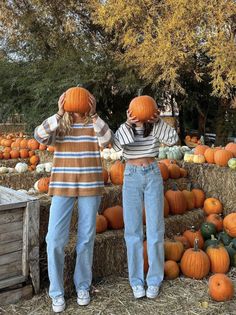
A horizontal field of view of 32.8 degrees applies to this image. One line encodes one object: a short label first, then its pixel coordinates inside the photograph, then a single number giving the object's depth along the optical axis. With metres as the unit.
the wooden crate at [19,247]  3.07
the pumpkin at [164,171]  4.81
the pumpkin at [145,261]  3.70
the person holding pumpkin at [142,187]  3.15
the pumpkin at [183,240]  4.07
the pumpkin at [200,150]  5.66
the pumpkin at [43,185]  4.20
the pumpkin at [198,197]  4.99
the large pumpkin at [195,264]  3.65
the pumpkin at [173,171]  5.04
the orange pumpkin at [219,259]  3.77
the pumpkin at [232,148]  5.43
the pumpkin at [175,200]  4.48
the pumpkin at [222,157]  5.22
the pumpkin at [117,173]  4.54
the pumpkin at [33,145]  8.95
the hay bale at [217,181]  4.93
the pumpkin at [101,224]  3.85
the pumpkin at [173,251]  3.84
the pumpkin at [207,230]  4.40
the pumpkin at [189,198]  4.80
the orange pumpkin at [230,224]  4.38
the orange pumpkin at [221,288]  3.22
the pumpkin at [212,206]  4.88
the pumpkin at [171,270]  3.67
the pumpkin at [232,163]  4.98
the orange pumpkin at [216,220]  4.62
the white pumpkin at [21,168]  6.27
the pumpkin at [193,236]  4.20
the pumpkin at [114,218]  3.99
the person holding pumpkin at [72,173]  2.92
